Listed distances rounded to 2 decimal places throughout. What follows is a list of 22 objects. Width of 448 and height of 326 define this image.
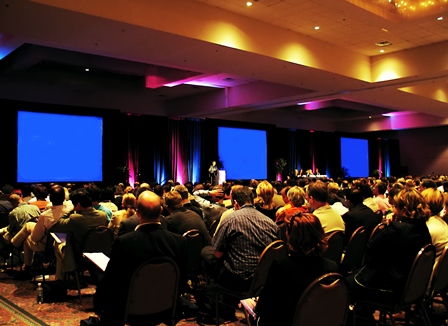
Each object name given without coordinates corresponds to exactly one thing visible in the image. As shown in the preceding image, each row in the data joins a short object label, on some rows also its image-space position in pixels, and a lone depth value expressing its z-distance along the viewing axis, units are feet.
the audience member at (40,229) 15.75
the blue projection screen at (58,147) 41.98
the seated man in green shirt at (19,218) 17.92
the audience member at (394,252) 10.02
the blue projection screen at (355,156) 74.69
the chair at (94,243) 14.51
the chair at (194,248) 13.84
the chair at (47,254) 15.55
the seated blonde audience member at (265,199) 16.24
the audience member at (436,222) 11.39
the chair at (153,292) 8.96
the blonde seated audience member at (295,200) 14.93
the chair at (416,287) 9.51
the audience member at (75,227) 14.52
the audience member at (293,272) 6.92
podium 54.24
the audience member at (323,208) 13.55
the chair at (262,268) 10.53
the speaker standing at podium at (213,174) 54.19
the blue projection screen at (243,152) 58.23
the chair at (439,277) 10.43
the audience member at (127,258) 8.99
